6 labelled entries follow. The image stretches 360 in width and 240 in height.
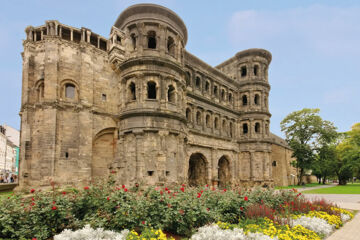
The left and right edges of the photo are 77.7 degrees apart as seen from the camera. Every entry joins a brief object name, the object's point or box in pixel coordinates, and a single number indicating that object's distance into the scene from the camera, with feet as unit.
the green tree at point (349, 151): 97.81
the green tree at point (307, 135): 112.16
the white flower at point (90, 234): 18.84
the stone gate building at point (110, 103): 52.65
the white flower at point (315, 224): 24.68
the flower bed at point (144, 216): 19.63
